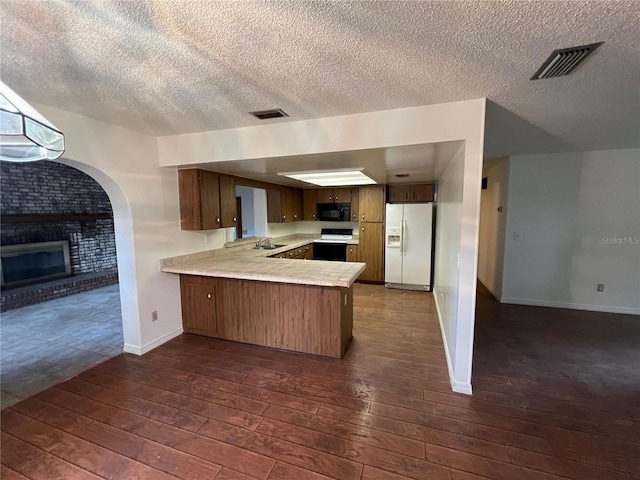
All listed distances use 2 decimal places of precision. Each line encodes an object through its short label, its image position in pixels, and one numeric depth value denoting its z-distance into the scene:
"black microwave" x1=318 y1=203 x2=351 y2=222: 5.91
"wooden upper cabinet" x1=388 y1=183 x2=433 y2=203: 5.44
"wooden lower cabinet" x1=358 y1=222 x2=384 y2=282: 5.63
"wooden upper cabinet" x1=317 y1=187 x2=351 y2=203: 5.90
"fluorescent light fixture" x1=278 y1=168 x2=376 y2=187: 3.54
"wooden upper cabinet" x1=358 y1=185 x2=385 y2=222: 5.58
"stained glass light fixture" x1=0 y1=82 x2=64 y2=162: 1.15
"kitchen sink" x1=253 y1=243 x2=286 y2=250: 4.86
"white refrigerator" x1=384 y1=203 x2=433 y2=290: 5.15
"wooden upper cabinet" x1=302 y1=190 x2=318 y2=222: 6.21
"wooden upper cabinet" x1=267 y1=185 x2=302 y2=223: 5.41
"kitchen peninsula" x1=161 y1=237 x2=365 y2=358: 2.86
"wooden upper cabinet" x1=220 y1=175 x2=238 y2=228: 3.79
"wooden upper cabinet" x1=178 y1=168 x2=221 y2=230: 3.41
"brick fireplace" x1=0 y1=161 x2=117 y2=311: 4.80
